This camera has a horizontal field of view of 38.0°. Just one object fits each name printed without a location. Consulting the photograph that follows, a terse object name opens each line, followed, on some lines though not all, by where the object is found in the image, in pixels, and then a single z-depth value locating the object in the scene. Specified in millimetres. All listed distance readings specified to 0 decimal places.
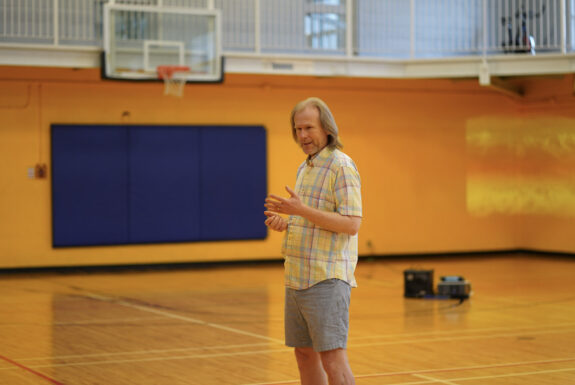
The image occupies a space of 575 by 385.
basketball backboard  12352
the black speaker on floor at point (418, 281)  10758
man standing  3711
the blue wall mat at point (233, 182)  14891
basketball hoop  12492
